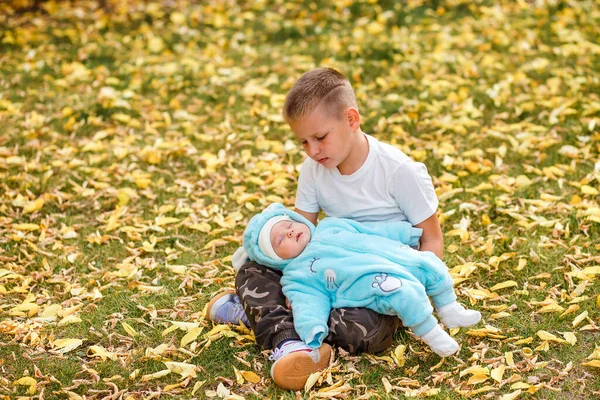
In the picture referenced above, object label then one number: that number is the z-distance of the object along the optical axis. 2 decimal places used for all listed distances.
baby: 3.04
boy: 3.13
